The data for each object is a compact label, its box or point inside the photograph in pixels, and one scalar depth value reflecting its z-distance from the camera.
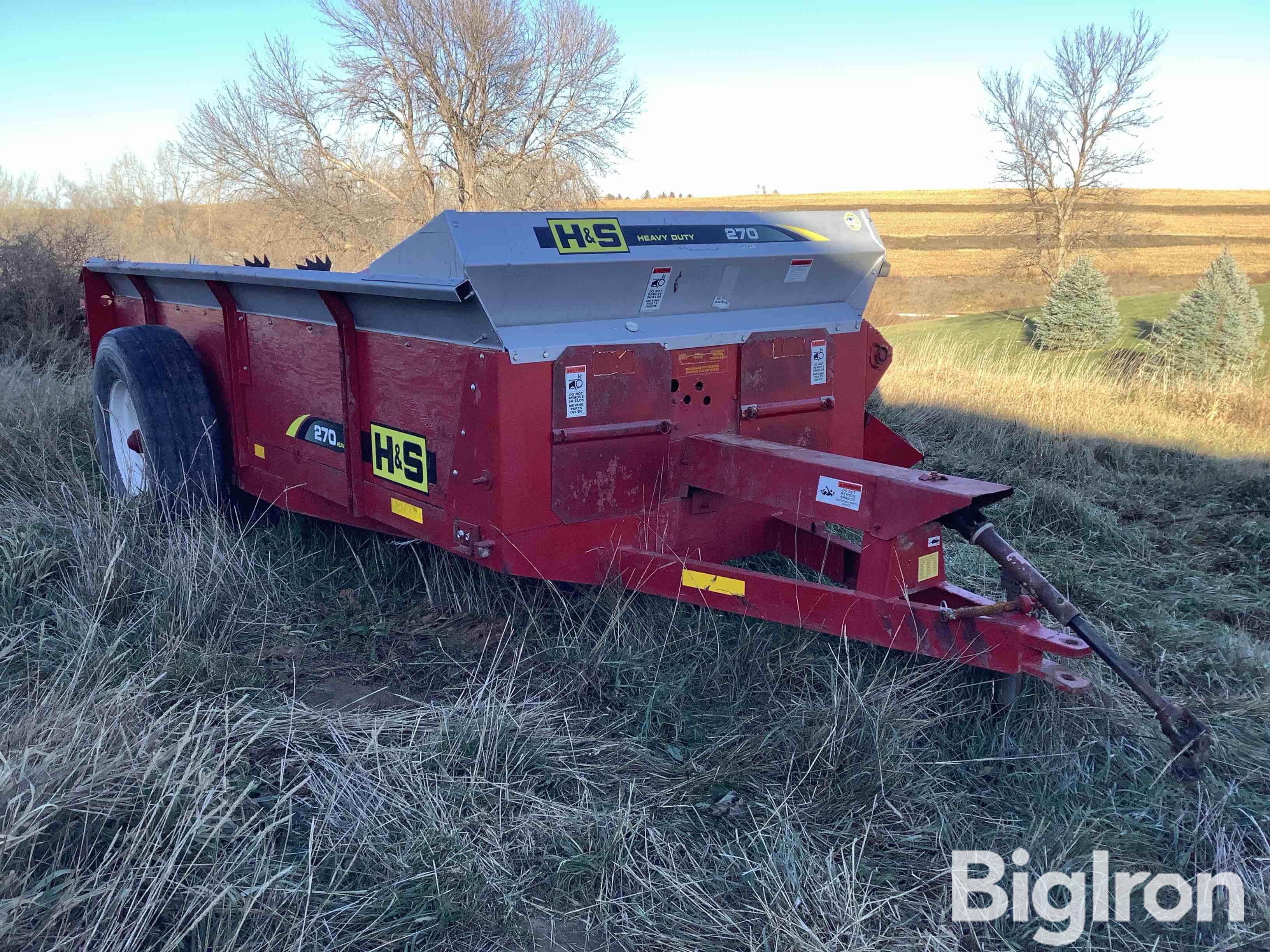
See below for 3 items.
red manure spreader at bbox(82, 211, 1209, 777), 3.00
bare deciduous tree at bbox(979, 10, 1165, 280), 28.48
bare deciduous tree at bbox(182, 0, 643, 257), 25.16
